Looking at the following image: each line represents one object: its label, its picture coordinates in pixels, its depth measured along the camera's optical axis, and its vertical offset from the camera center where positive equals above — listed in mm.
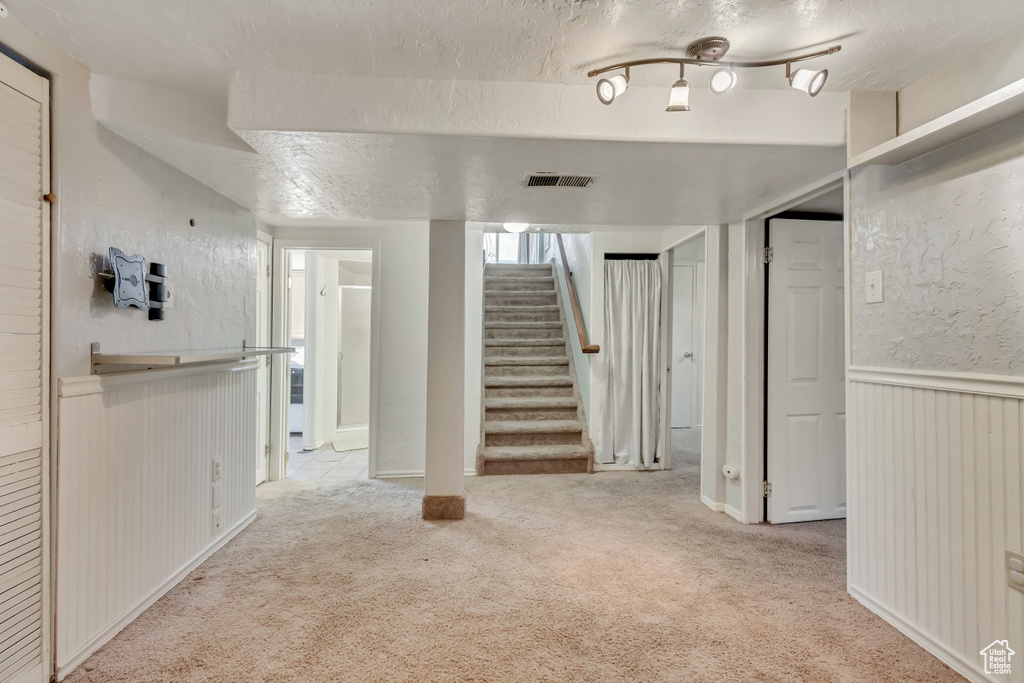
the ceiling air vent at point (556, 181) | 2211 +769
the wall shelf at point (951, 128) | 1371 +701
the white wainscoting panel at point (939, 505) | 1488 -562
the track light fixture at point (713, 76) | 1528 +861
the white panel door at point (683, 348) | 6023 -34
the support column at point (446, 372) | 2982 -171
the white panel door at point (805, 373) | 2908 -166
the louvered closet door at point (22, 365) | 1401 -67
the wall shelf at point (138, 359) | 1710 -56
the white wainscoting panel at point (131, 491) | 1621 -595
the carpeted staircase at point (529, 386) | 4020 -398
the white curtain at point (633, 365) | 4191 -174
